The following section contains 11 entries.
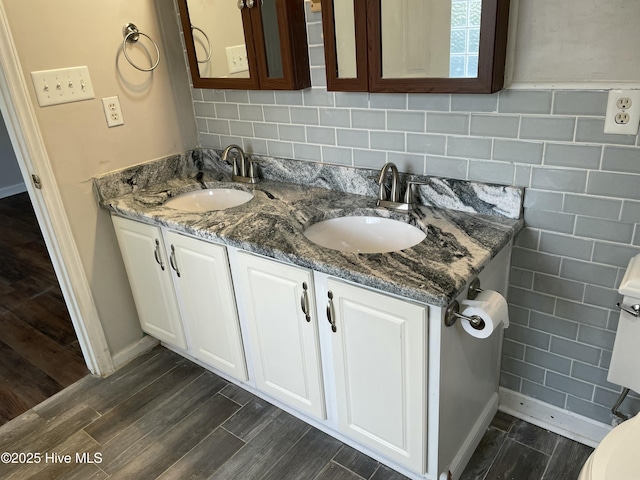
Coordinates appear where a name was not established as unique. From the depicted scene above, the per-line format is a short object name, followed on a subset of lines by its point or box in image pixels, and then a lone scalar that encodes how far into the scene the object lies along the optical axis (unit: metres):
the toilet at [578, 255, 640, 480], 1.03
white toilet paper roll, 1.25
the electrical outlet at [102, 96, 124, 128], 1.98
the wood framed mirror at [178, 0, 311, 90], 1.73
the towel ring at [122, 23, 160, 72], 1.99
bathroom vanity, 1.32
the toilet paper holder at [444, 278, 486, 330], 1.26
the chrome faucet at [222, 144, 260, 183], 2.13
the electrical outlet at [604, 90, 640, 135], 1.24
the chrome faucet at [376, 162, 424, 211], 1.64
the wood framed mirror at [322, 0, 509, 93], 1.33
